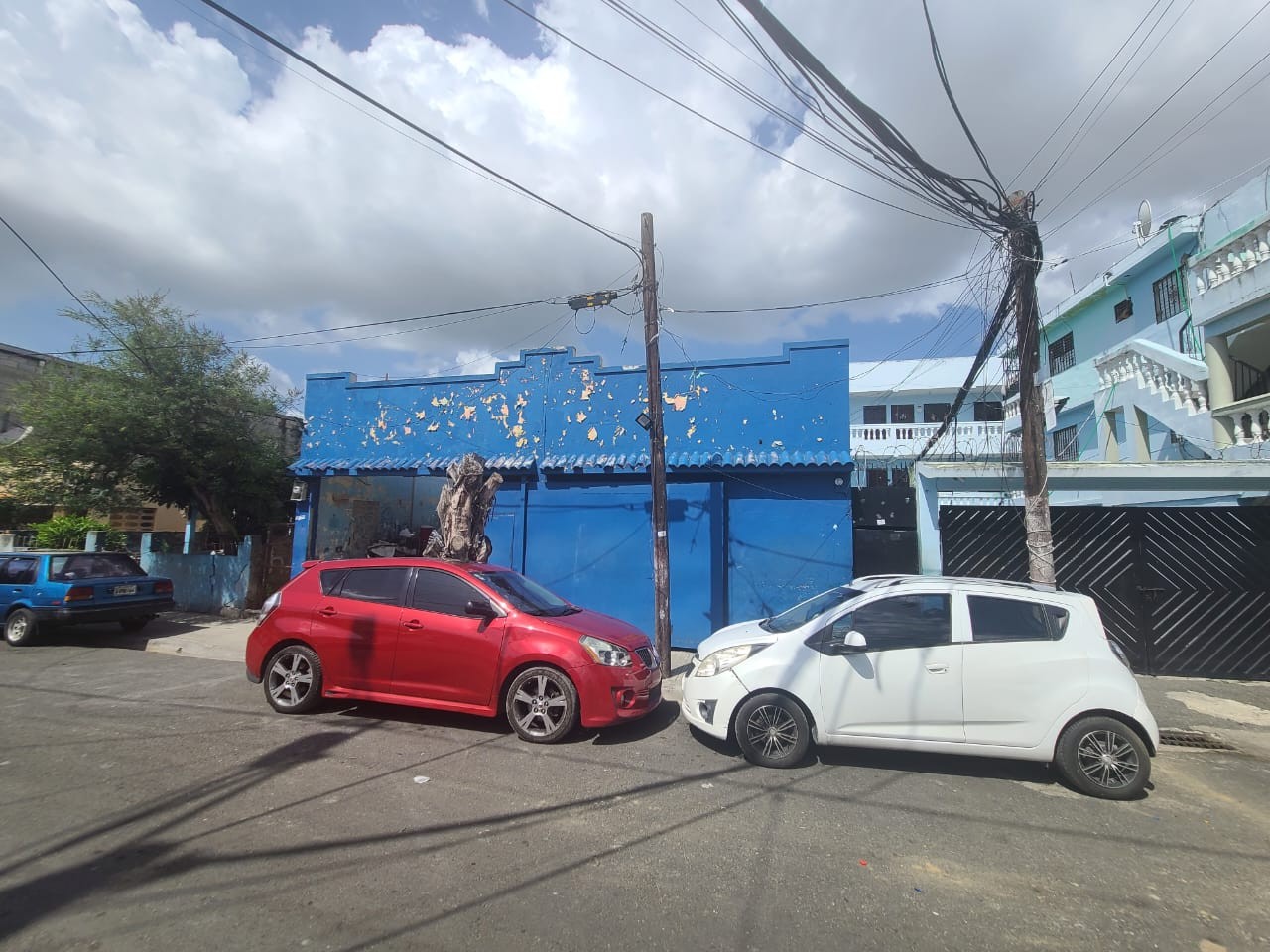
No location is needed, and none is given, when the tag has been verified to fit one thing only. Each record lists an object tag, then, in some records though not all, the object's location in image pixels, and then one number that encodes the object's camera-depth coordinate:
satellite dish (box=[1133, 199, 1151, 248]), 14.68
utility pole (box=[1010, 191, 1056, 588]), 7.20
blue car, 9.82
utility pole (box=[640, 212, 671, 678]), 8.27
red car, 5.60
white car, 4.79
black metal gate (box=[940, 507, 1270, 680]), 8.42
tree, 11.55
